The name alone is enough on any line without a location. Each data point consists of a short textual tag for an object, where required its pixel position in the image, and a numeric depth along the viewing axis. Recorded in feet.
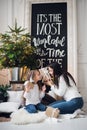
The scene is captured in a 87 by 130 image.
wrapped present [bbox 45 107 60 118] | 12.30
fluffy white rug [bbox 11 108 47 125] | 11.57
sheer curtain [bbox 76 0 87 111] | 18.17
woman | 13.35
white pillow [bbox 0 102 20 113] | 13.82
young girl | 13.37
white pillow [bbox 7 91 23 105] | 14.94
